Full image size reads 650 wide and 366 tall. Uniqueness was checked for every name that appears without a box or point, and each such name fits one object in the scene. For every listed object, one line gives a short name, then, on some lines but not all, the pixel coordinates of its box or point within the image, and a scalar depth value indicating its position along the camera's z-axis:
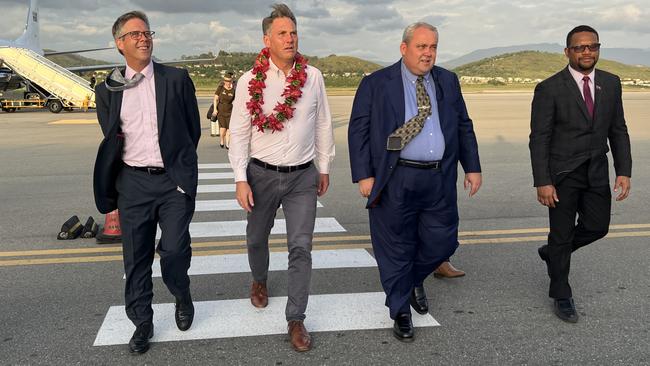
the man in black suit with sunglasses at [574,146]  3.99
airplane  29.06
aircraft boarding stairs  27.03
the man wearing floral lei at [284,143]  3.64
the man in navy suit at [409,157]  3.70
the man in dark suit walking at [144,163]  3.41
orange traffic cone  5.98
